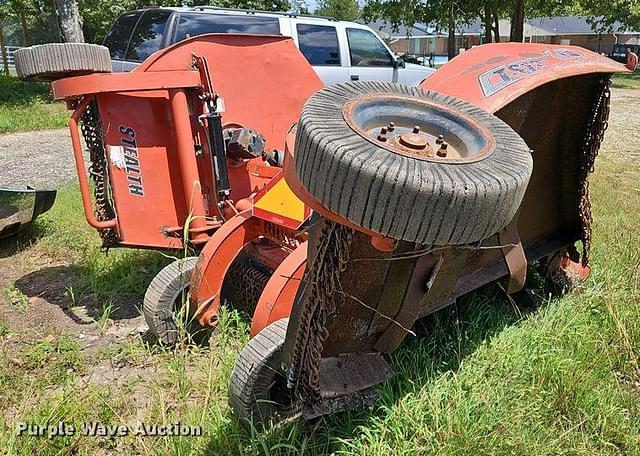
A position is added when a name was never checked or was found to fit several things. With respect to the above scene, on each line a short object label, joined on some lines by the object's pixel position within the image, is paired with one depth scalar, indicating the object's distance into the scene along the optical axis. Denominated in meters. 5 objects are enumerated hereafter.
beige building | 46.88
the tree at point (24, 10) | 15.84
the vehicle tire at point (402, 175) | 1.35
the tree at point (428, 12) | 21.69
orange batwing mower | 1.43
